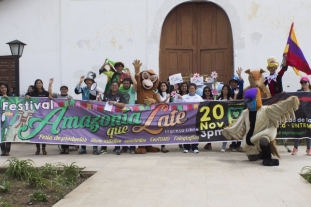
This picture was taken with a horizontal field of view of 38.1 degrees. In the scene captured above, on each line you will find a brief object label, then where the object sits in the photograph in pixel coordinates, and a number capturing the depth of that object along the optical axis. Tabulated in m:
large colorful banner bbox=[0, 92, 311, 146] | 10.70
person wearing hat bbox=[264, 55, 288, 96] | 10.44
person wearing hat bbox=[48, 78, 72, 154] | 10.96
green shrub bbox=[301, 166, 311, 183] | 7.42
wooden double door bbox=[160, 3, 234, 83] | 14.61
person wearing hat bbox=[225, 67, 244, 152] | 11.03
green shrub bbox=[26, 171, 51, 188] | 7.14
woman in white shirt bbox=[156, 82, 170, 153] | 10.99
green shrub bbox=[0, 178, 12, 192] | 6.91
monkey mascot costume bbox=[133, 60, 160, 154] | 10.73
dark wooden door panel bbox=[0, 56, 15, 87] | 15.12
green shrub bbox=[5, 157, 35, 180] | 7.75
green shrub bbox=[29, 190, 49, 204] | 6.37
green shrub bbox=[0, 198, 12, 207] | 6.02
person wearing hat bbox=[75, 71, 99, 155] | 11.52
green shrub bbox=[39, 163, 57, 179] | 7.73
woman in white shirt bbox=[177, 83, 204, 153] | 10.95
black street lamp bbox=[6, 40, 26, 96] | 11.41
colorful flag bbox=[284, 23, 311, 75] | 10.52
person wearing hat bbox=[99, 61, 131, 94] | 11.05
